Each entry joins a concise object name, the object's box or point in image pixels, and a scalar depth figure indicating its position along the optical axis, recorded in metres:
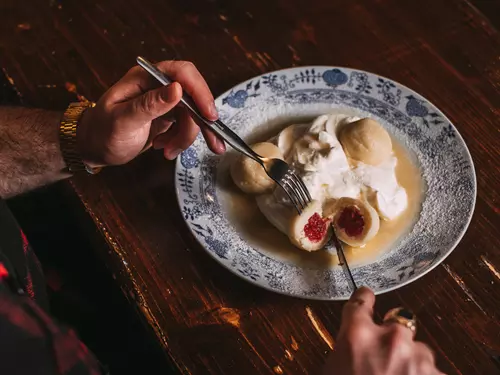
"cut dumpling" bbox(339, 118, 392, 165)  1.15
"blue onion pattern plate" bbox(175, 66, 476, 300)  1.03
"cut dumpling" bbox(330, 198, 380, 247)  1.07
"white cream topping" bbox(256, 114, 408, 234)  1.12
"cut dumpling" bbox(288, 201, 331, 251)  1.06
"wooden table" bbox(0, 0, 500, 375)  1.00
